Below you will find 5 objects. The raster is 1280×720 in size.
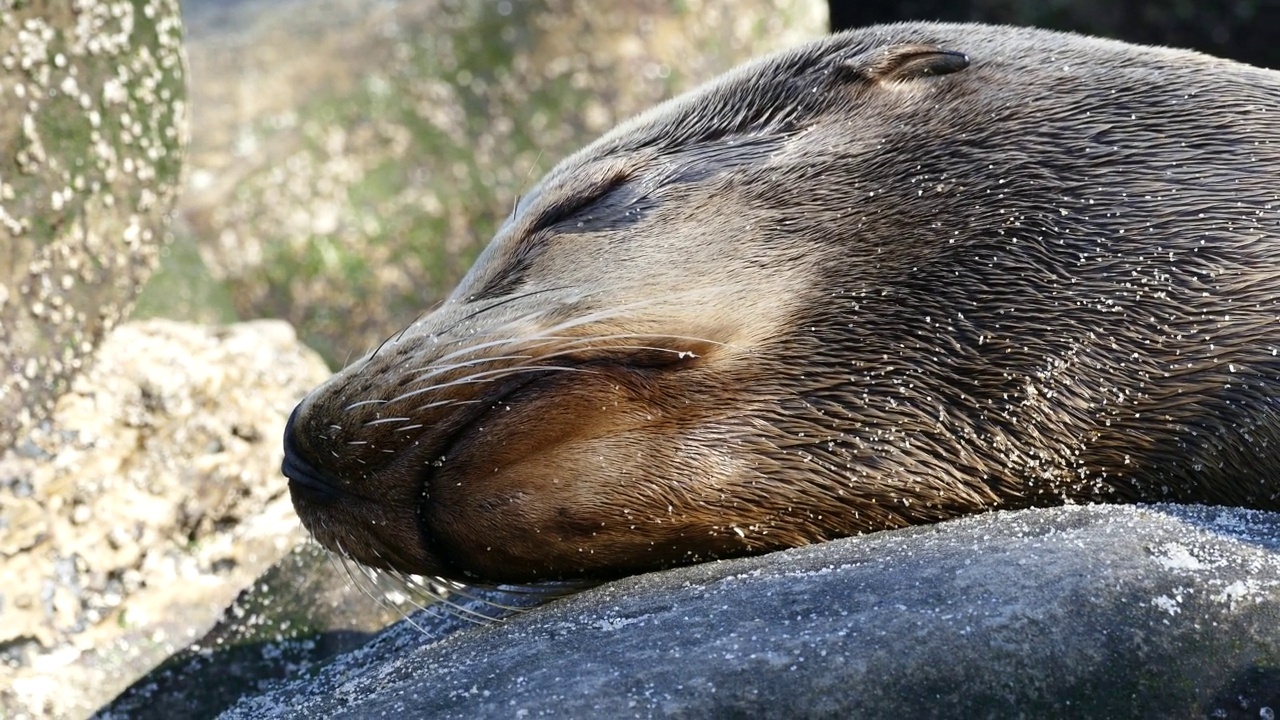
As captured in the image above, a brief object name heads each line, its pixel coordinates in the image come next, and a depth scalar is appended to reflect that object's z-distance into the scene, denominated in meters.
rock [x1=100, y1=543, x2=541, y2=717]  6.96
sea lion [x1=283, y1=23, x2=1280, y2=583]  4.88
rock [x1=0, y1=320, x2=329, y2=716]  7.58
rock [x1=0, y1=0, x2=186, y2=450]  7.86
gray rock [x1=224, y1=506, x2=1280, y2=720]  3.98
